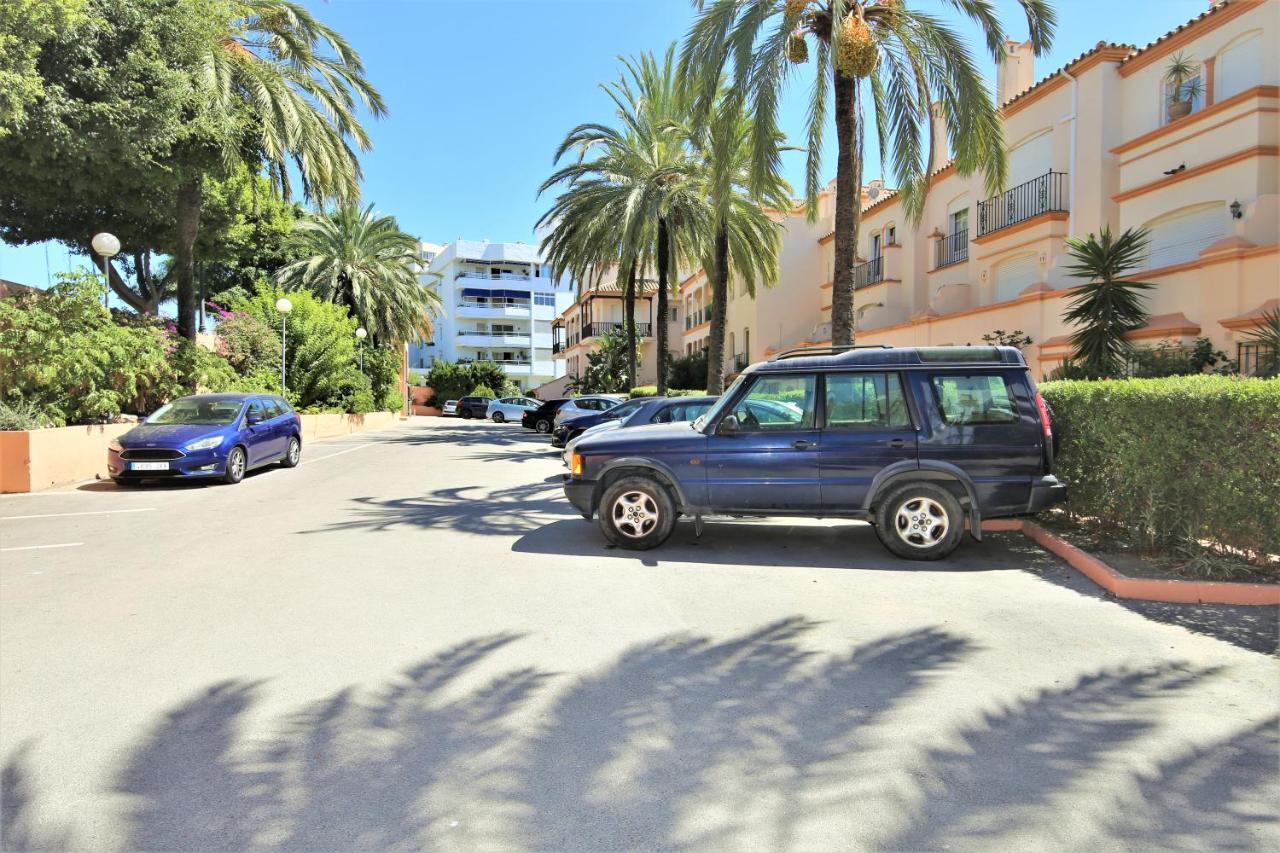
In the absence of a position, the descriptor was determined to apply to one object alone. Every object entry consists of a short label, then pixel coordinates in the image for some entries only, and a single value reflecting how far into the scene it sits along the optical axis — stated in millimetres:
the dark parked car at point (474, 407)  50375
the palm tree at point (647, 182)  21219
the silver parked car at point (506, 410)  45219
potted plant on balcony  15234
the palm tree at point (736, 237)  18062
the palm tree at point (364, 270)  36438
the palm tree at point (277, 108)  16375
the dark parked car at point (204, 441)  11734
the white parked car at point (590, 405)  22420
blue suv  6758
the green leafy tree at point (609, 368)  40969
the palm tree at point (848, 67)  11523
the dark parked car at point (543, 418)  29078
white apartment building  76375
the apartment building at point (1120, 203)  13203
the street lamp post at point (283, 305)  20875
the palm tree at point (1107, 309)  12227
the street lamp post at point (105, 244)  14039
